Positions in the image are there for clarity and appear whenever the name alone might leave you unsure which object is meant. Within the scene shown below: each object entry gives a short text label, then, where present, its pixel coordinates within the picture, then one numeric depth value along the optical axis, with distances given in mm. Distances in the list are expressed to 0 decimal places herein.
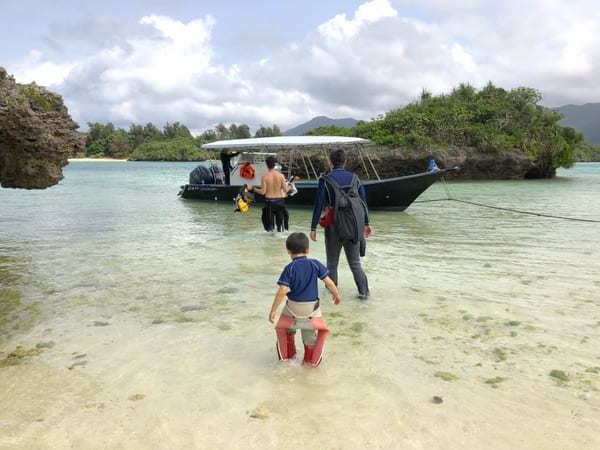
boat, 14992
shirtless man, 10258
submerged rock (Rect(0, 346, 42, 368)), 3832
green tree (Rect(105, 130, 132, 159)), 126125
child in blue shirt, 3535
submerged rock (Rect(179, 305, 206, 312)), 5262
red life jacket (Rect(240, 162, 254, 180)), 18141
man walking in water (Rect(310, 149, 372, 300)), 5230
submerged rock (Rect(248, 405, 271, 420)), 2990
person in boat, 18594
